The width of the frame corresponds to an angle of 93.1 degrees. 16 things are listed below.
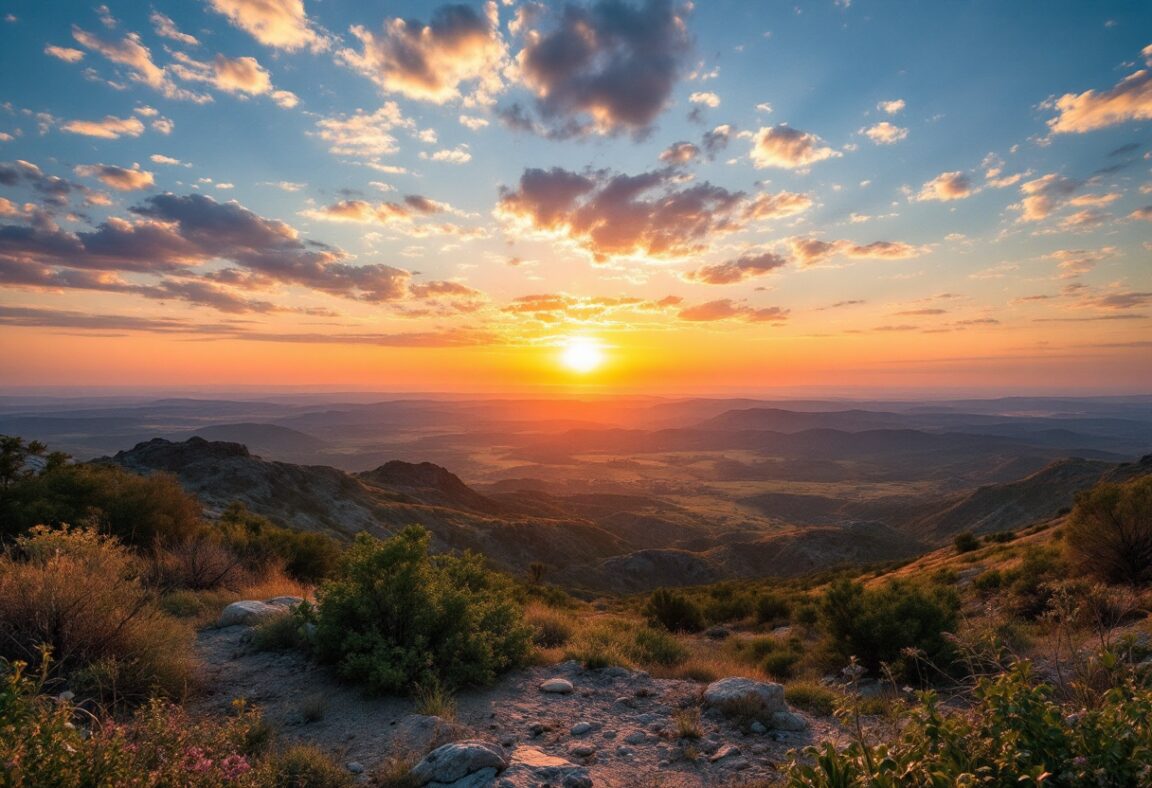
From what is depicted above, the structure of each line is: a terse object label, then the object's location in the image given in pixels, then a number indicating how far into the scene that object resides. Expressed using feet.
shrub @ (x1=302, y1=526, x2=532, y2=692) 22.81
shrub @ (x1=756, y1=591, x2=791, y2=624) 60.58
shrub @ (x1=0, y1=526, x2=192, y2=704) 19.21
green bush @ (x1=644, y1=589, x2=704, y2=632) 56.08
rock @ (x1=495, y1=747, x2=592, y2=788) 15.62
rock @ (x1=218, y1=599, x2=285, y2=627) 29.91
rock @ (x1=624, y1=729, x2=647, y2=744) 19.58
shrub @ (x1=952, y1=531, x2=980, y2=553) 90.17
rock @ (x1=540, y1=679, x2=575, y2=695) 23.97
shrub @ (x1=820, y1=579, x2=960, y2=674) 29.35
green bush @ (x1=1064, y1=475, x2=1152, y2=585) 40.01
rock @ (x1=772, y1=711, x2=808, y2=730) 20.77
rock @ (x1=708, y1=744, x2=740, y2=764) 18.31
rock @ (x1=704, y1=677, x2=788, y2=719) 21.24
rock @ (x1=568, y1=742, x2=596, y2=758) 18.32
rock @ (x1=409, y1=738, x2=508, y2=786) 15.38
